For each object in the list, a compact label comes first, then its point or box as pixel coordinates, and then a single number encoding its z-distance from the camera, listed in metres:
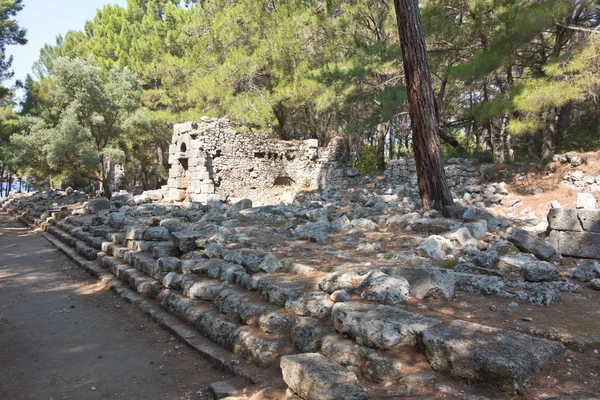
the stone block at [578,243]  5.52
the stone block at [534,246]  5.22
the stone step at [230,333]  3.37
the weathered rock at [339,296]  3.54
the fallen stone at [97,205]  13.43
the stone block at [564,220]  5.73
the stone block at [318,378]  2.38
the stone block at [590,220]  5.55
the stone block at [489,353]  2.22
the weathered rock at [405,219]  7.33
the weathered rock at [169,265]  5.83
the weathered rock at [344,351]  2.82
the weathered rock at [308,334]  3.19
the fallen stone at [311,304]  3.49
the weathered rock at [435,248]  5.23
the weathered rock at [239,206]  9.73
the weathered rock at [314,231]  6.64
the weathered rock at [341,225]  7.47
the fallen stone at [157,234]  7.45
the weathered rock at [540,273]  4.10
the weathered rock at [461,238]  5.65
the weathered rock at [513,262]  4.48
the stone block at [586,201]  9.05
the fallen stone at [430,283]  3.55
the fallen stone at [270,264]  4.87
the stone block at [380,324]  2.79
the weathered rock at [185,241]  6.40
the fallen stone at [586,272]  4.35
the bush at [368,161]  17.81
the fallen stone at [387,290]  3.45
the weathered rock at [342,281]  3.78
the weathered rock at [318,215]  8.40
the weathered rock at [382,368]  2.62
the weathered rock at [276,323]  3.58
